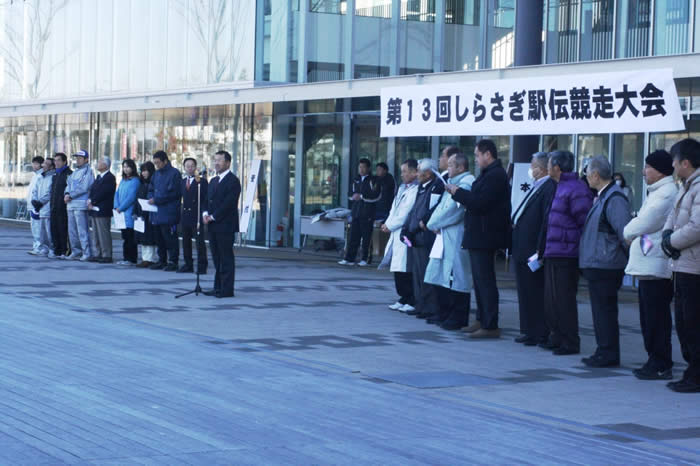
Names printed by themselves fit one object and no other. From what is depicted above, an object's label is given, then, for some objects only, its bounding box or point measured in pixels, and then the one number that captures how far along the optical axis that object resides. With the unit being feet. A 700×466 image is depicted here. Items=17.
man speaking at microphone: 48.57
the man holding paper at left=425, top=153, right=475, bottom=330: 39.58
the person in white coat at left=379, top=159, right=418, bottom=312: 44.24
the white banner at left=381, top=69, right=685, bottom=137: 40.22
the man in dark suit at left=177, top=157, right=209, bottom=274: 57.77
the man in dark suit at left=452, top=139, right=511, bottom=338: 37.42
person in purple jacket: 34.32
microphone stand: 48.37
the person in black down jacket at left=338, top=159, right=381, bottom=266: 68.69
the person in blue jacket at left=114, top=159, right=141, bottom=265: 64.03
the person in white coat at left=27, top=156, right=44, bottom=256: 70.64
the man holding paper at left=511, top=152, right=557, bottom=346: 36.11
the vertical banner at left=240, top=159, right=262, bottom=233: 65.89
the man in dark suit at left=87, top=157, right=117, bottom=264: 64.95
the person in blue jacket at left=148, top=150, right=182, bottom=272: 60.59
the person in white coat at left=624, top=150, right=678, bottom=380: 30.01
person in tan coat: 28.25
